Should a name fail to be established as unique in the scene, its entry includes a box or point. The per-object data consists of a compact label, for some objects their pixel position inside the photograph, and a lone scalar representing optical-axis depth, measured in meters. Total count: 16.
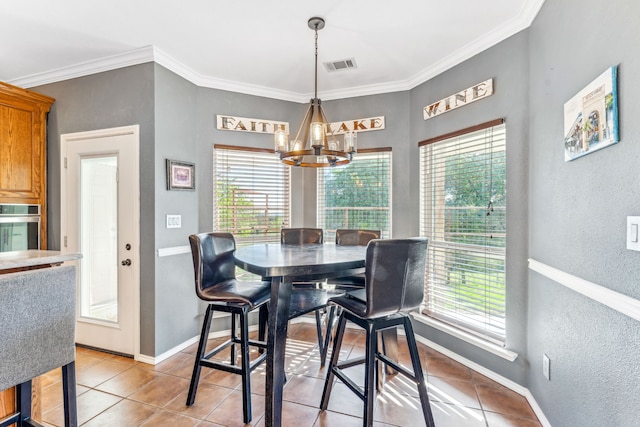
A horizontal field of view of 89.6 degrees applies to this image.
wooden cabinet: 2.91
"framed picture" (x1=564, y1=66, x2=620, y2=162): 1.26
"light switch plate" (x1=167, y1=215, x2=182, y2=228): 2.94
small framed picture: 2.93
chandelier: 2.26
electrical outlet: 1.90
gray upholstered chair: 1.15
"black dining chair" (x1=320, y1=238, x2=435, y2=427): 1.66
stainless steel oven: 2.85
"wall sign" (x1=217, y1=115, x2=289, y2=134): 3.43
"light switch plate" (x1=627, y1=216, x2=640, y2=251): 1.12
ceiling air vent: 2.99
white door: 2.87
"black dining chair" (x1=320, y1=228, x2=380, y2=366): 2.56
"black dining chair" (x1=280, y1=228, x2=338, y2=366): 2.32
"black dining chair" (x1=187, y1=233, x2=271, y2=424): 2.00
